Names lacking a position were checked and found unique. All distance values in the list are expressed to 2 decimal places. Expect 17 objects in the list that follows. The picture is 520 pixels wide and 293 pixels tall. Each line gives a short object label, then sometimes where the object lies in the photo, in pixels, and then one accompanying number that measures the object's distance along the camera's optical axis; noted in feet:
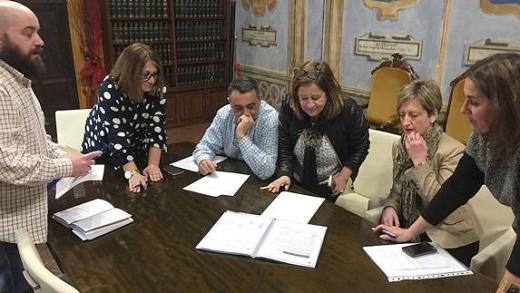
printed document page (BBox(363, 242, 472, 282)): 4.11
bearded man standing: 4.67
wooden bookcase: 17.26
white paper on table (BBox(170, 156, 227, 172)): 7.22
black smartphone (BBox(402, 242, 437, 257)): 4.46
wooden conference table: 3.99
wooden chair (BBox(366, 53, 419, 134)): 12.15
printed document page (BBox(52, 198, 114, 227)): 5.30
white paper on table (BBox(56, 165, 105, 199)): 6.18
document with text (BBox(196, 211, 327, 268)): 4.48
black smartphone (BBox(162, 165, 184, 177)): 6.98
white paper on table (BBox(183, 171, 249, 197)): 6.23
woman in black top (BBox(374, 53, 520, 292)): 3.56
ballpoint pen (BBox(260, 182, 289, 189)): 6.31
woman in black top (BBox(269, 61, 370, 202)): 6.57
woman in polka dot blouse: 6.71
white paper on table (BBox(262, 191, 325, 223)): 5.40
